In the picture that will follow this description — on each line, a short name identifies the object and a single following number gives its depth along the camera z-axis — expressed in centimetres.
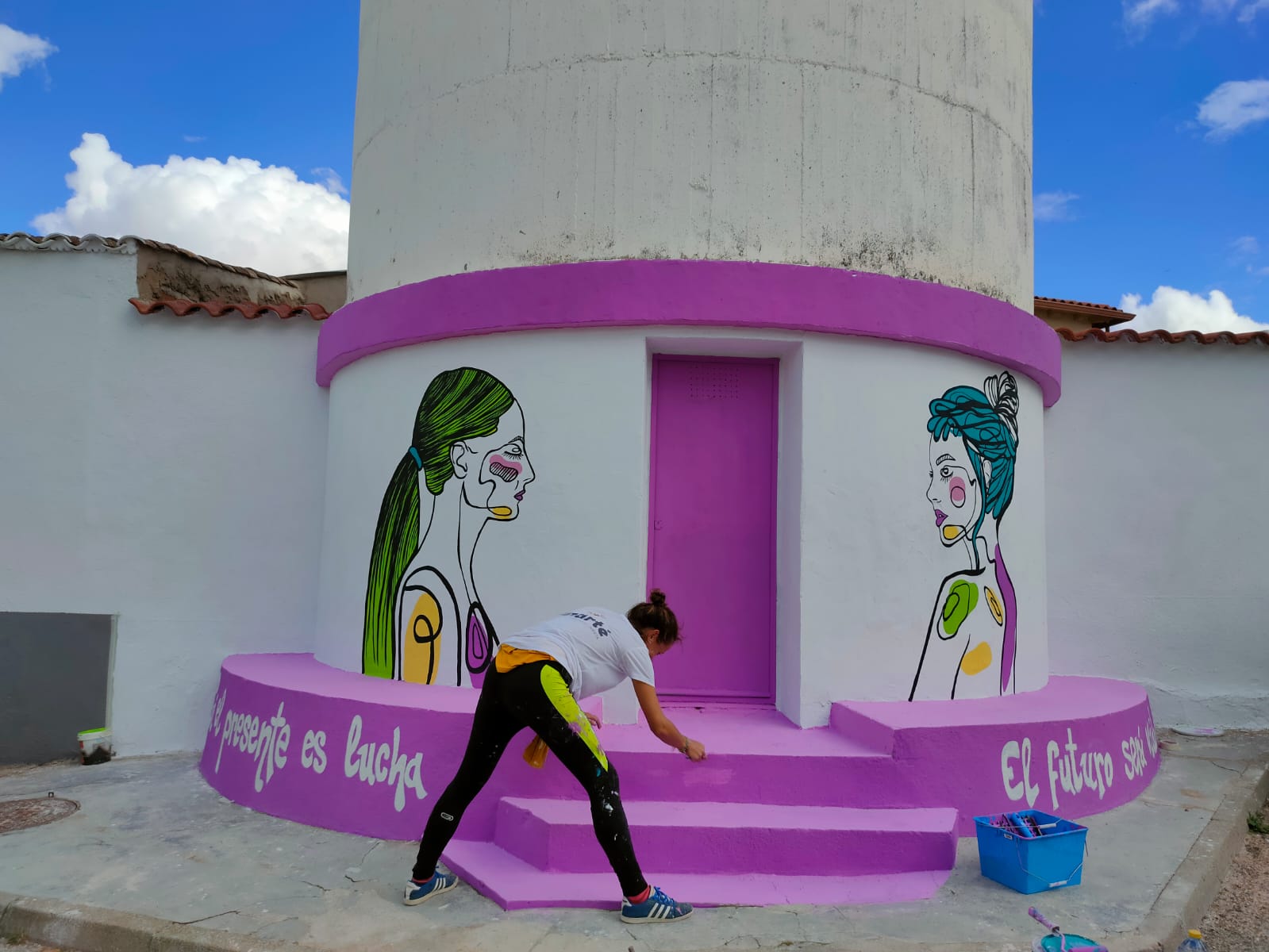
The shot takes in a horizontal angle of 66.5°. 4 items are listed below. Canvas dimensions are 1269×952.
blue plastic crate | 469
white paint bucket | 762
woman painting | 436
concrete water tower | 609
